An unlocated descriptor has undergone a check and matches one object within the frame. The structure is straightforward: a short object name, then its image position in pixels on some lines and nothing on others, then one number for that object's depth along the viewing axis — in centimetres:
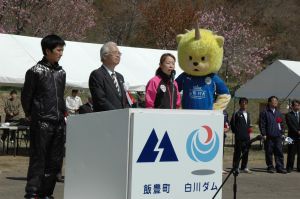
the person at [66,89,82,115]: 1777
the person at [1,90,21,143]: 1739
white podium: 448
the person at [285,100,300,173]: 1463
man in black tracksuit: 677
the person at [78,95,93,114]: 1148
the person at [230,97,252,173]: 1378
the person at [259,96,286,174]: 1421
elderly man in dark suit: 621
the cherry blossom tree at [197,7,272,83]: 4288
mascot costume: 772
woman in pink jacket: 684
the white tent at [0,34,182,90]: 1460
